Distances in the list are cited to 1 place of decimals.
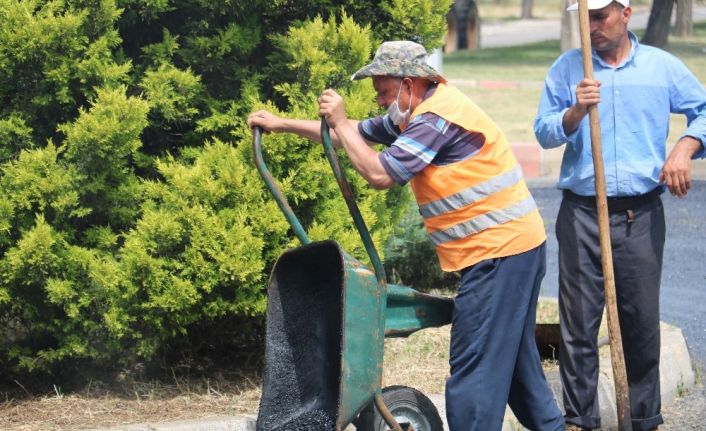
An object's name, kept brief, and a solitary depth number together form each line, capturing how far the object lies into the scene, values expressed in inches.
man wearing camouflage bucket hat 322.0
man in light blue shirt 377.7
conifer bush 389.1
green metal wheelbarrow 328.8
